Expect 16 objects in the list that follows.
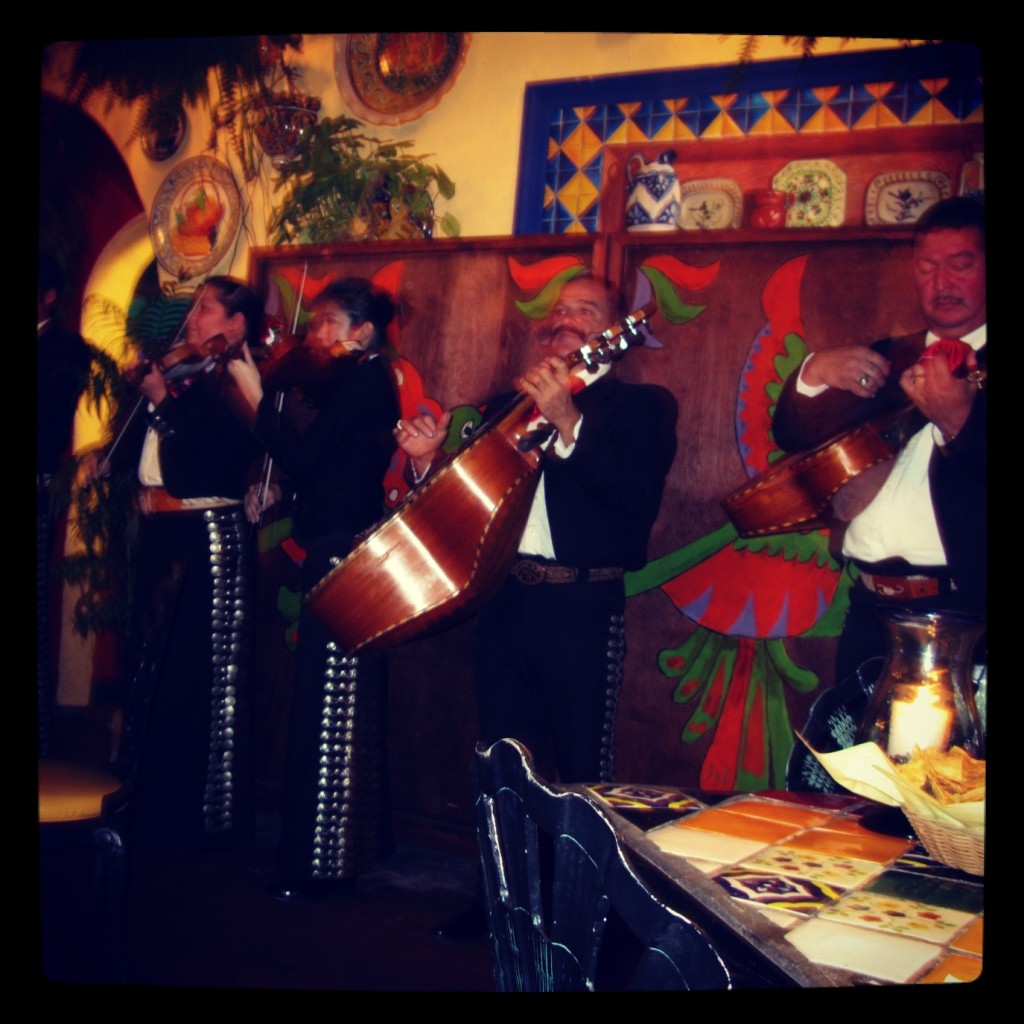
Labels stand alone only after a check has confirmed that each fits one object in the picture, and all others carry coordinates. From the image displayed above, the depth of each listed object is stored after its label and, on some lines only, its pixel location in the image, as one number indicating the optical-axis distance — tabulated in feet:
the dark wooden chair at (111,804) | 5.47
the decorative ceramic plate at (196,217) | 9.48
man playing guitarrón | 7.00
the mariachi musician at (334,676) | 7.57
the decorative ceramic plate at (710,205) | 7.93
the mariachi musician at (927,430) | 6.37
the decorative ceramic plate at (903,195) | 7.29
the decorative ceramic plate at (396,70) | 8.65
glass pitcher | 3.33
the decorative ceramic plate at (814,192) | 7.61
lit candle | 3.34
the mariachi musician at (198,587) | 8.39
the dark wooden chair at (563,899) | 2.22
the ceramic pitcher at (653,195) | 7.95
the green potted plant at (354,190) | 8.90
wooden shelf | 7.23
